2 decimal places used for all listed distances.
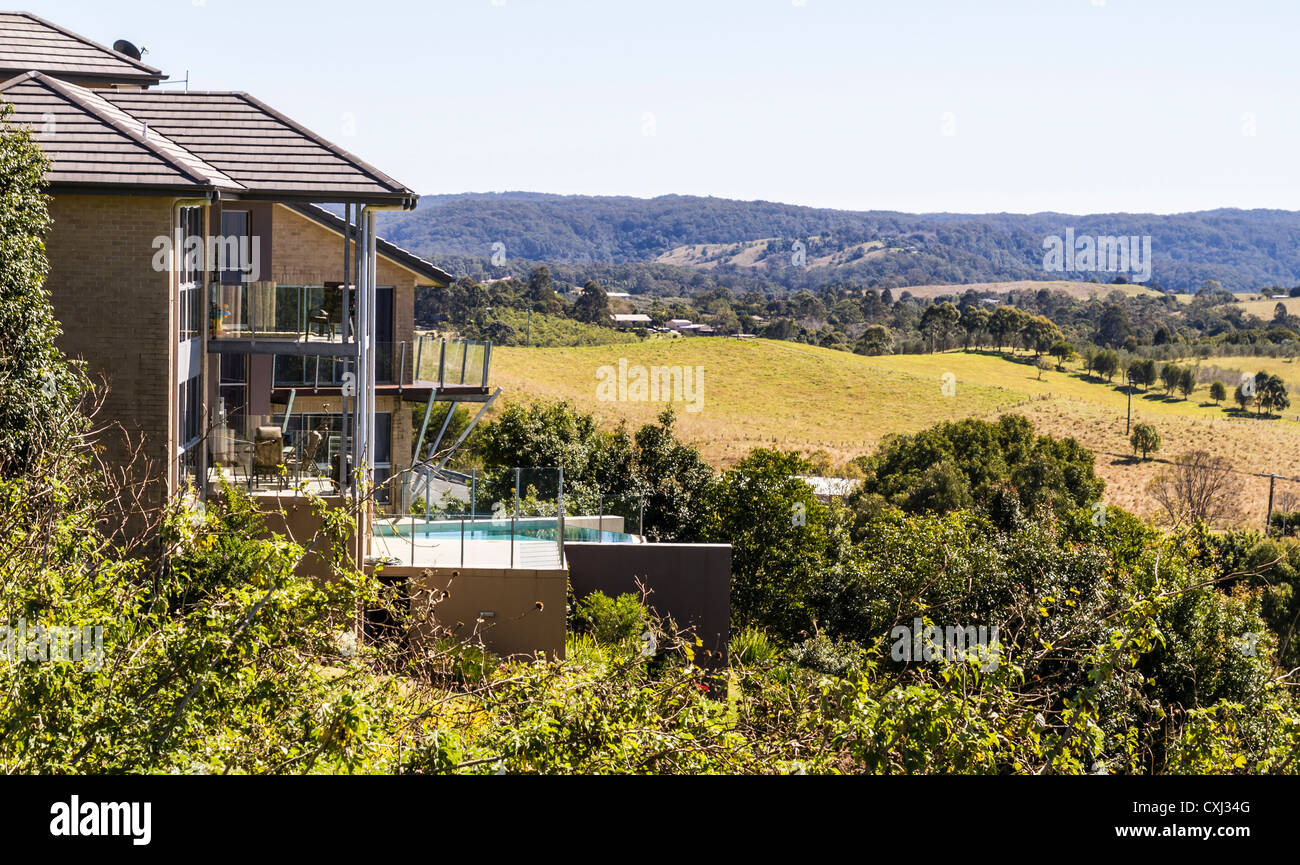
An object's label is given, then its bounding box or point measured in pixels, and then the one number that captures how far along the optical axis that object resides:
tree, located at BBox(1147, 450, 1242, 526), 63.97
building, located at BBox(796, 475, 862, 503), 59.84
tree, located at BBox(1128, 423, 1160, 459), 83.06
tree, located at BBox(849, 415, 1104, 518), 54.75
